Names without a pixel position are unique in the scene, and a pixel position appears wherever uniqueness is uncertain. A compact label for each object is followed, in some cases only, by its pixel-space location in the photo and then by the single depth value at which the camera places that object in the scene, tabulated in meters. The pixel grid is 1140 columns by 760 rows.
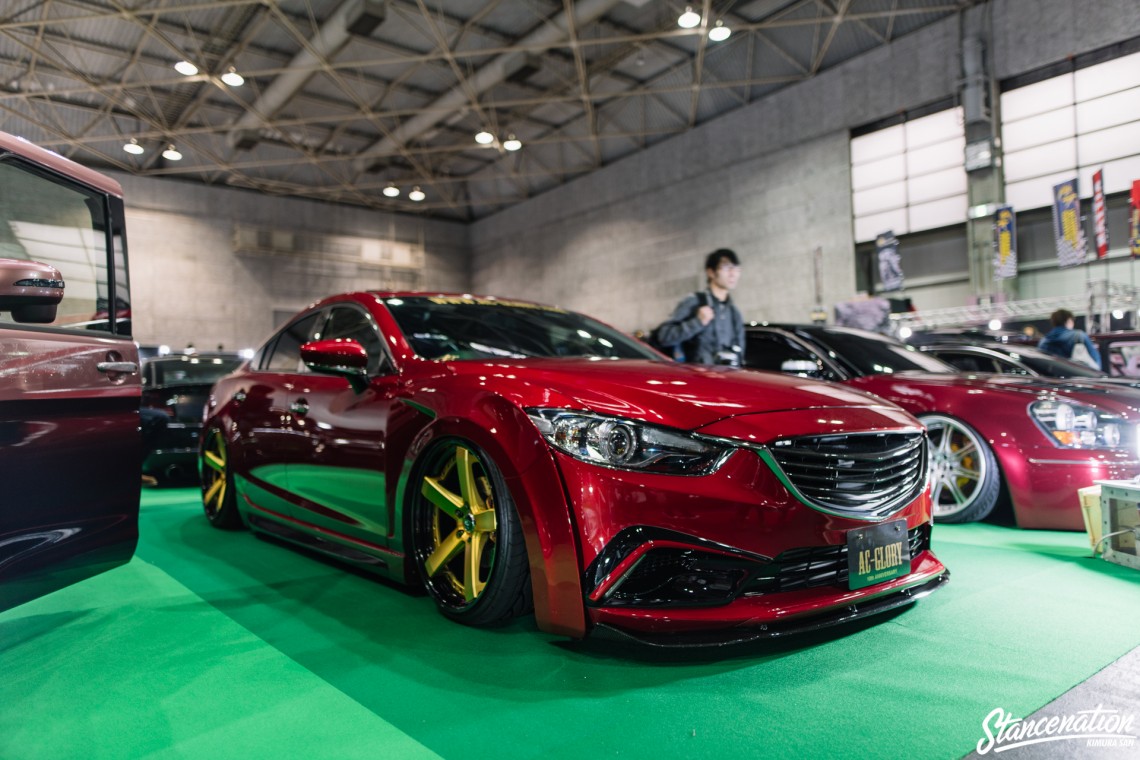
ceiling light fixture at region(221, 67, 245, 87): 14.55
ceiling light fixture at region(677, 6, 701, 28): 12.72
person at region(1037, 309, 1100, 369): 7.35
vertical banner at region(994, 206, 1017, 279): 13.07
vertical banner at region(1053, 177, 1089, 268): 12.37
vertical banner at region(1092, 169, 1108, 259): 12.11
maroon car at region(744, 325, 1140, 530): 3.61
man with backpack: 4.40
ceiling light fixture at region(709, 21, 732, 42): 13.68
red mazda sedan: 1.86
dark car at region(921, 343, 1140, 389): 5.57
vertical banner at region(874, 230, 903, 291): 14.80
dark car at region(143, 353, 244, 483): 5.85
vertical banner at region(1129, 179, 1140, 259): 10.88
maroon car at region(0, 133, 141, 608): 1.87
